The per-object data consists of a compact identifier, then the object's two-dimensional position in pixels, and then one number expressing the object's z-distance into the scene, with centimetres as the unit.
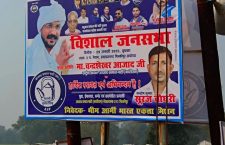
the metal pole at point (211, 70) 538
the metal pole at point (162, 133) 546
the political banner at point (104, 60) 562
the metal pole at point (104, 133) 698
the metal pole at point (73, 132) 654
